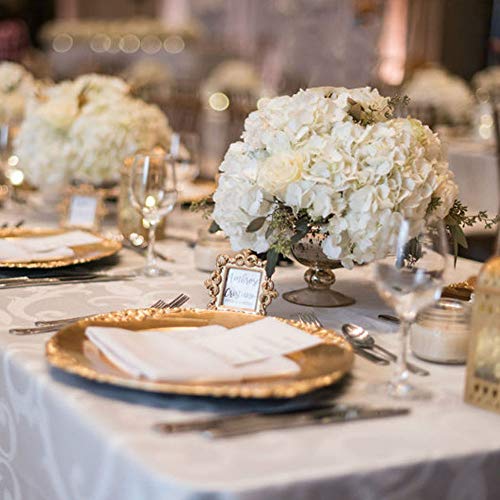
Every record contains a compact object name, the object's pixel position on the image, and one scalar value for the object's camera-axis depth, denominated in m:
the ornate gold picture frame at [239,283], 1.98
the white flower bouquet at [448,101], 5.86
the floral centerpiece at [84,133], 2.70
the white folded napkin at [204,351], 1.66
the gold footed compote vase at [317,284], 2.04
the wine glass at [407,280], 1.69
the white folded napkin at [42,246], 2.24
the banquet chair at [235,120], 4.30
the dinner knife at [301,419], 1.57
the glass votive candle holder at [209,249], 2.27
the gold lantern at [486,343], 1.66
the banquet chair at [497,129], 4.09
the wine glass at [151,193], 2.26
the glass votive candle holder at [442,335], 1.80
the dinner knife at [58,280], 2.14
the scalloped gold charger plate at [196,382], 1.62
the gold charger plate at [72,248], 2.20
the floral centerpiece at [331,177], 1.92
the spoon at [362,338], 1.82
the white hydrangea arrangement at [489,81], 6.63
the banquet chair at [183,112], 5.04
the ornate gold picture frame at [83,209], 2.65
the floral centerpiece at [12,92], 3.42
